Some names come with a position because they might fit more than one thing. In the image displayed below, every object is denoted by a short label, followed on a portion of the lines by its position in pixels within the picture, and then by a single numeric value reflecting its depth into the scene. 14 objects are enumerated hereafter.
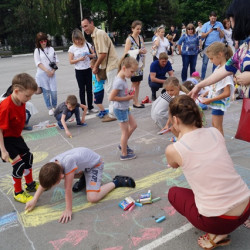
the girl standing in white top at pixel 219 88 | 3.46
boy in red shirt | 2.66
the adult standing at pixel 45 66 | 5.49
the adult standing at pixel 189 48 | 7.19
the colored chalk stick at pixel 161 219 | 2.48
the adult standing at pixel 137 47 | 5.82
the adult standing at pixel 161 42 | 7.01
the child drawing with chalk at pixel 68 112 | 4.73
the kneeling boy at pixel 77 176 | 2.48
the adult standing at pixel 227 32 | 7.68
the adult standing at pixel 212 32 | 7.44
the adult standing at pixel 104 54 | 5.02
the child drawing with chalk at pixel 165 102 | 4.16
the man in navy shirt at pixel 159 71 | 5.98
